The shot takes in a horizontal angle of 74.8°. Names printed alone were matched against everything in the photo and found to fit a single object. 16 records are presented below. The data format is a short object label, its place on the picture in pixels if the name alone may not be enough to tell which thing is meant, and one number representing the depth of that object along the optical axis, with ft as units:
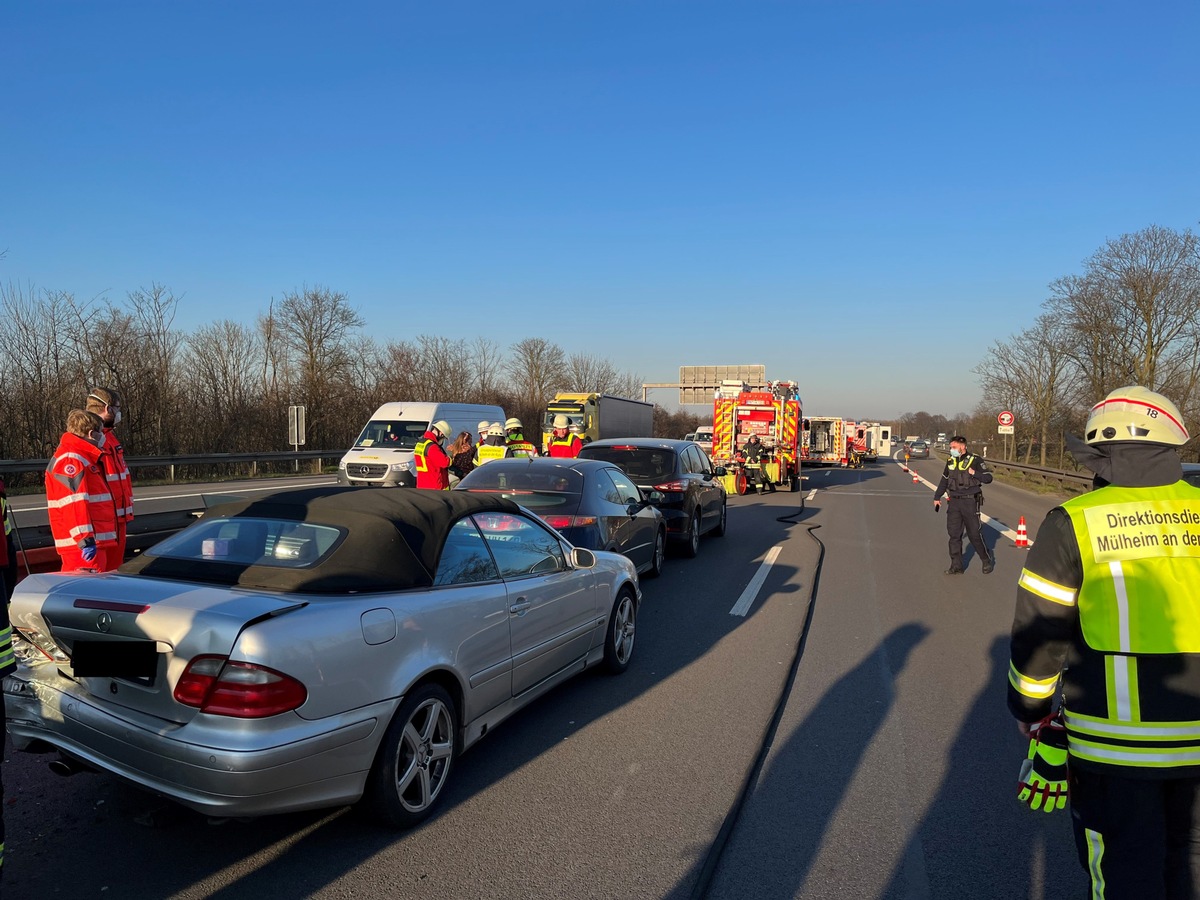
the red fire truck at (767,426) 83.25
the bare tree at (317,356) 104.68
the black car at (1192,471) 27.06
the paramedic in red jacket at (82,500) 17.70
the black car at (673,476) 36.04
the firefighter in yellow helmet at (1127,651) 7.14
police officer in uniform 34.09
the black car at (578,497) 24.80
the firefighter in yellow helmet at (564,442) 41.53
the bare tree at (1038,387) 136.77
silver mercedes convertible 9.69
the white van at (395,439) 57.62
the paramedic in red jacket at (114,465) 19.25
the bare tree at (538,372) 185.16
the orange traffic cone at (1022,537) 40.57
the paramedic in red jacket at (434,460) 29.73
